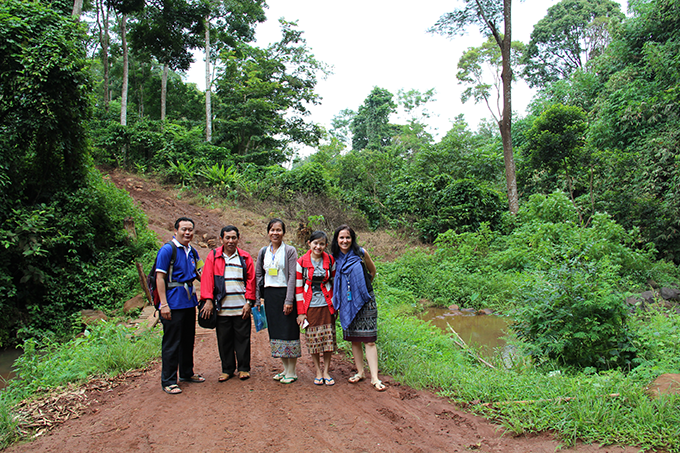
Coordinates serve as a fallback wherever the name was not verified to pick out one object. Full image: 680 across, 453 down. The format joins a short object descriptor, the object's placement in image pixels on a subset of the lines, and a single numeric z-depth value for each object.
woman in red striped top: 3.86
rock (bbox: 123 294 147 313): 7.58
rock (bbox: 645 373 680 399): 3.04
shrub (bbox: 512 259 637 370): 4.15
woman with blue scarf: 3.83
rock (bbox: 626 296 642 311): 7.35
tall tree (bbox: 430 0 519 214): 13.63
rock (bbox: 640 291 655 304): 7.90
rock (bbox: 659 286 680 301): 8.23
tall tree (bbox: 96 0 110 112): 19.05
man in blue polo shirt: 3.66
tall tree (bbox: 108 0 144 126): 16.03
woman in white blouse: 3.86
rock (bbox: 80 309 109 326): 7.36
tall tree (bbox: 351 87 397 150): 30.48
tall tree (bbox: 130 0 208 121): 18.12
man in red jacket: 3.87
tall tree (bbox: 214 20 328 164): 19.53
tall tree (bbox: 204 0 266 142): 19.59
